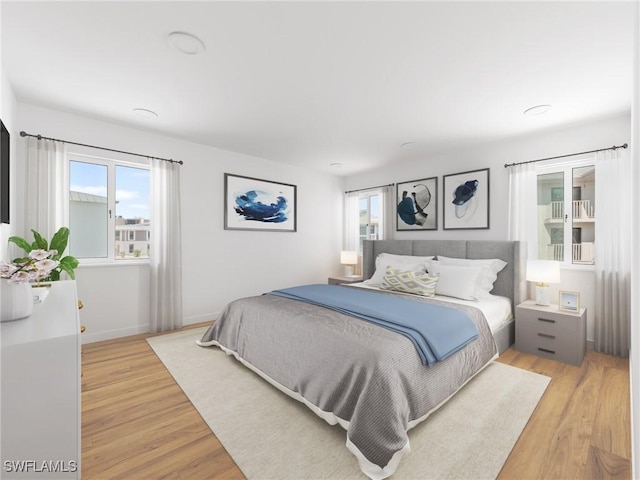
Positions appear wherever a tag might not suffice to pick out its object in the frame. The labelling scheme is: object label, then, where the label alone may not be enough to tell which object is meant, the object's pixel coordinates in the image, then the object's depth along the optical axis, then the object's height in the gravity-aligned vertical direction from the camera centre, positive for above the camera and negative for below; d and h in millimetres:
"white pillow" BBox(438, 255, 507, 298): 3412 -372
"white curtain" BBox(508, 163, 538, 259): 3531 +413
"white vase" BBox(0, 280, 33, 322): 1042 -222
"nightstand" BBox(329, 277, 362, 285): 4934 -671
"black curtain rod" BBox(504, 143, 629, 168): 2927 +947
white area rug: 1551 -1189
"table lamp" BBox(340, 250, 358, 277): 5215 -315
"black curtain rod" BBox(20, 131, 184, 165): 2825 +1025
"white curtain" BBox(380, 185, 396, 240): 4922 +519
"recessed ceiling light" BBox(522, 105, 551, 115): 2770 +1264
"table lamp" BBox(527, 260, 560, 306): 3061 -363
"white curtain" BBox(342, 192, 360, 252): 5600 +335
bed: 1598 -854
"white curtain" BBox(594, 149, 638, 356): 2916 -120
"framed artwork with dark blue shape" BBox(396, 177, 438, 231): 4410 +562
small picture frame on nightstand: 2947 -618
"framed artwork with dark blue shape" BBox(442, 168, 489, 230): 3902 +566
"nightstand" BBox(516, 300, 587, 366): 2785 -915
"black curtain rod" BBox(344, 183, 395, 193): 4947 +951
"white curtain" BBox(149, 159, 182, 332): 3619 -110
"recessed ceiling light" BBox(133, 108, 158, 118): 2951 +1309
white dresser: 820 -481
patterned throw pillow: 3363 -488
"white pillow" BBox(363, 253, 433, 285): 3854 -321
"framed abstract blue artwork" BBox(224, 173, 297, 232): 4324 +570
